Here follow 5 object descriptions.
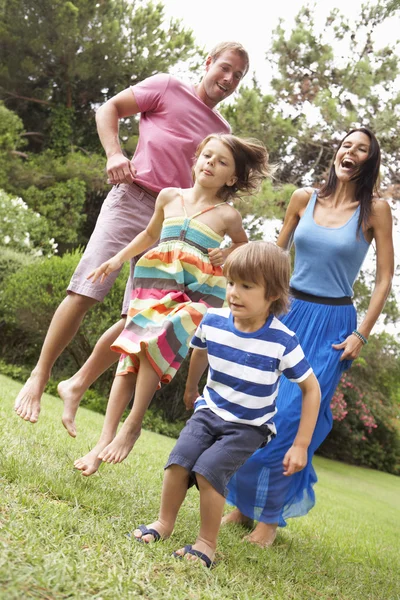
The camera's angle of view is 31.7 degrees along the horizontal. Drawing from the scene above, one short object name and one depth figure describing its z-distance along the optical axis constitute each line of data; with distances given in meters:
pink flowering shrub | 13.72
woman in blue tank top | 3.21
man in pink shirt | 3.44
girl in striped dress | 2.88
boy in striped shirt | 2.44
